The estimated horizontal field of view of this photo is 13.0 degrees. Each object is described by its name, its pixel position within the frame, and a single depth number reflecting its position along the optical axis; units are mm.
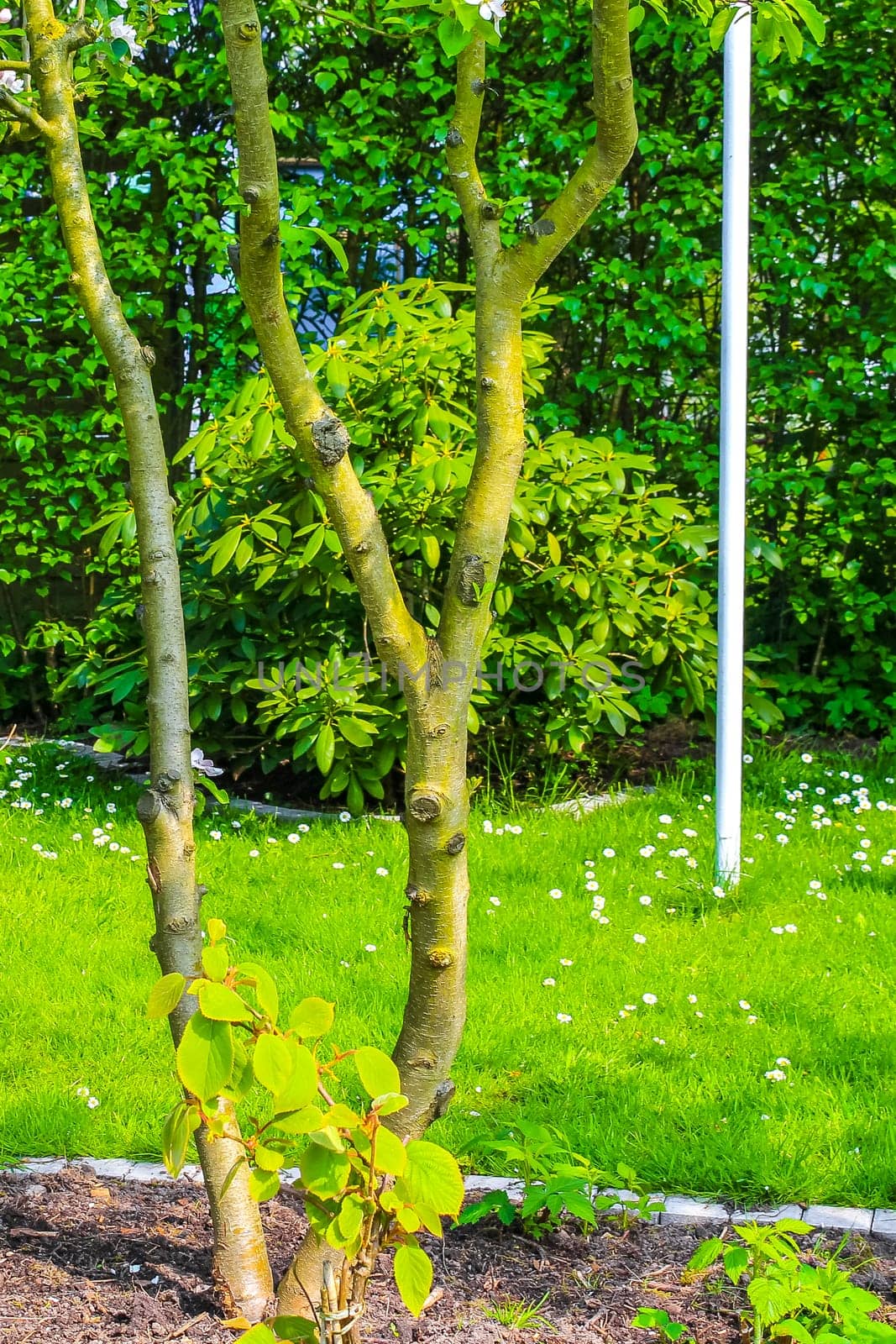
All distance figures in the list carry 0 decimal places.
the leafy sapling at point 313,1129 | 4415
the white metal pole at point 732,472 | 6068
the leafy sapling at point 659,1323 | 4679
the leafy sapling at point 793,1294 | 4622
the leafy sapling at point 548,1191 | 4835
